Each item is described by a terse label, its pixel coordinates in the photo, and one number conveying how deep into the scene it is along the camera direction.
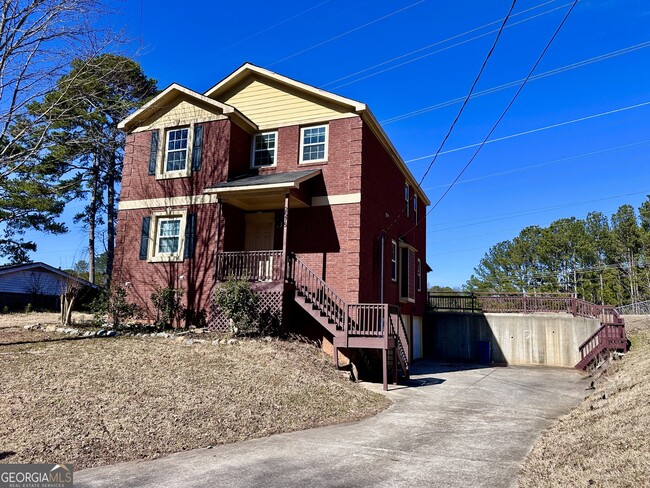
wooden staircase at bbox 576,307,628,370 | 17.83
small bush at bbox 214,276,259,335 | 13.45
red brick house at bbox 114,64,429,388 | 14.38
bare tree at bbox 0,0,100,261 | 11.95
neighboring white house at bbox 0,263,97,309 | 24.61
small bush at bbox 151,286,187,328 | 15.35
